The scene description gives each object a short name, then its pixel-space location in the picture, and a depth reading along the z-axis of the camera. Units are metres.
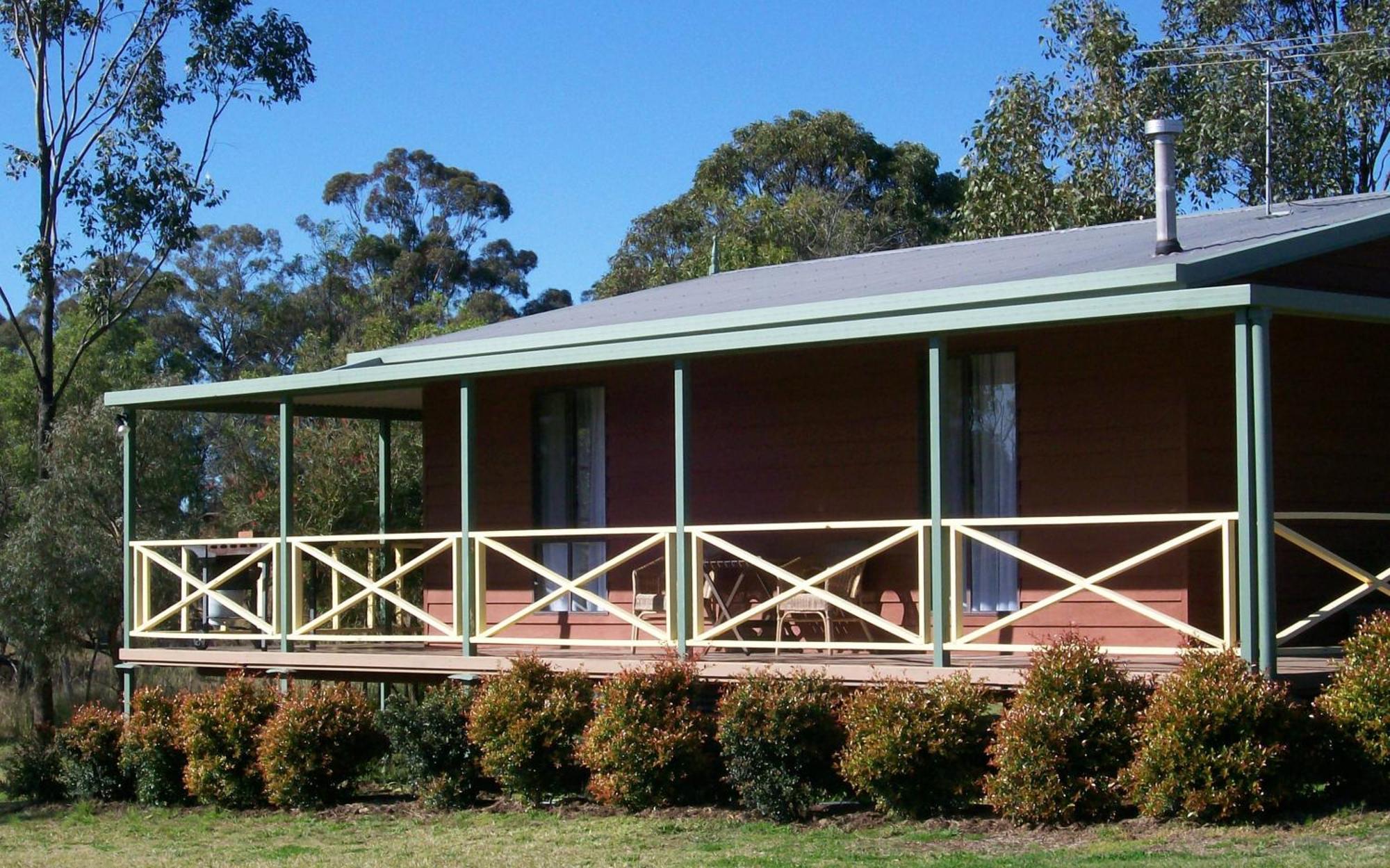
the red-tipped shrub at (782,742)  11.21
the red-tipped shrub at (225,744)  13.85
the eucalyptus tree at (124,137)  22.89
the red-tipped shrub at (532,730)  12.38
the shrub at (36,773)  15.50
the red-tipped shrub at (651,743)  11.72
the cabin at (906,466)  11.24
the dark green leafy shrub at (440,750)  12.88
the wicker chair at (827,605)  12.76
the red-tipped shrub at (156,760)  14.46
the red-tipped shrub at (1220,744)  9.62
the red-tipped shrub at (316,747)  13.39
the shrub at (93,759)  15.07
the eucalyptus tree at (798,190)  40.31
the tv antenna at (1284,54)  26.25
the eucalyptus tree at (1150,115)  27.52
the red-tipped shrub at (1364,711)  9.80
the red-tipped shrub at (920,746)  10.66
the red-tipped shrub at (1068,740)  10.15
